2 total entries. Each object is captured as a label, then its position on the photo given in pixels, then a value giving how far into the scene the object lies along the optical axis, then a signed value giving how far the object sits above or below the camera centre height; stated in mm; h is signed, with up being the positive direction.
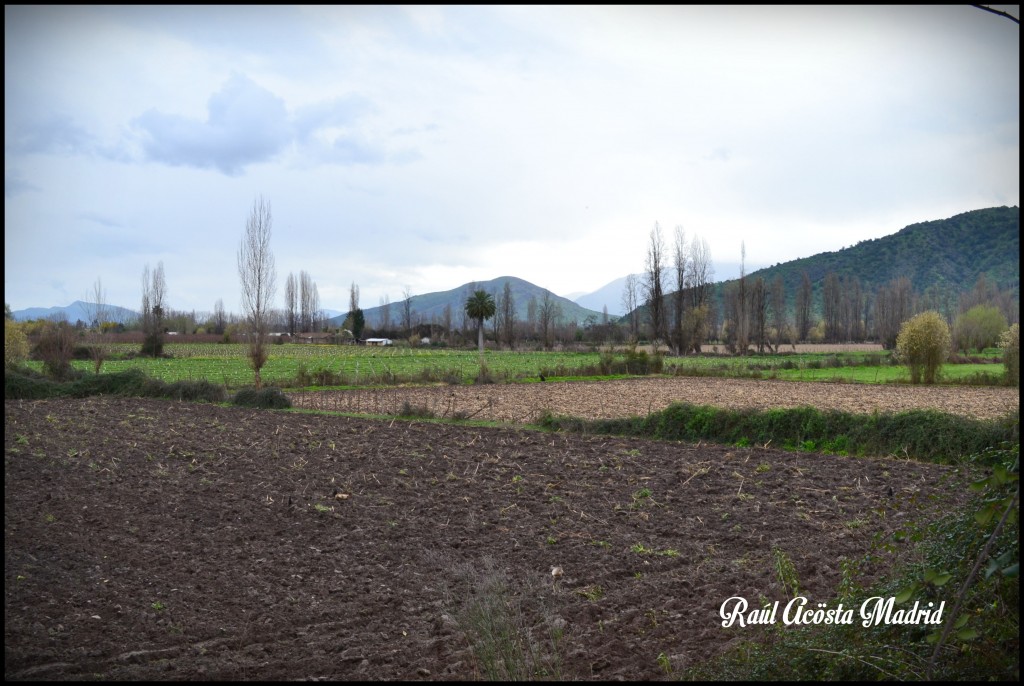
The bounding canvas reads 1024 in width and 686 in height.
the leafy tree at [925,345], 28328 -489
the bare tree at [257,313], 24812 +1456
